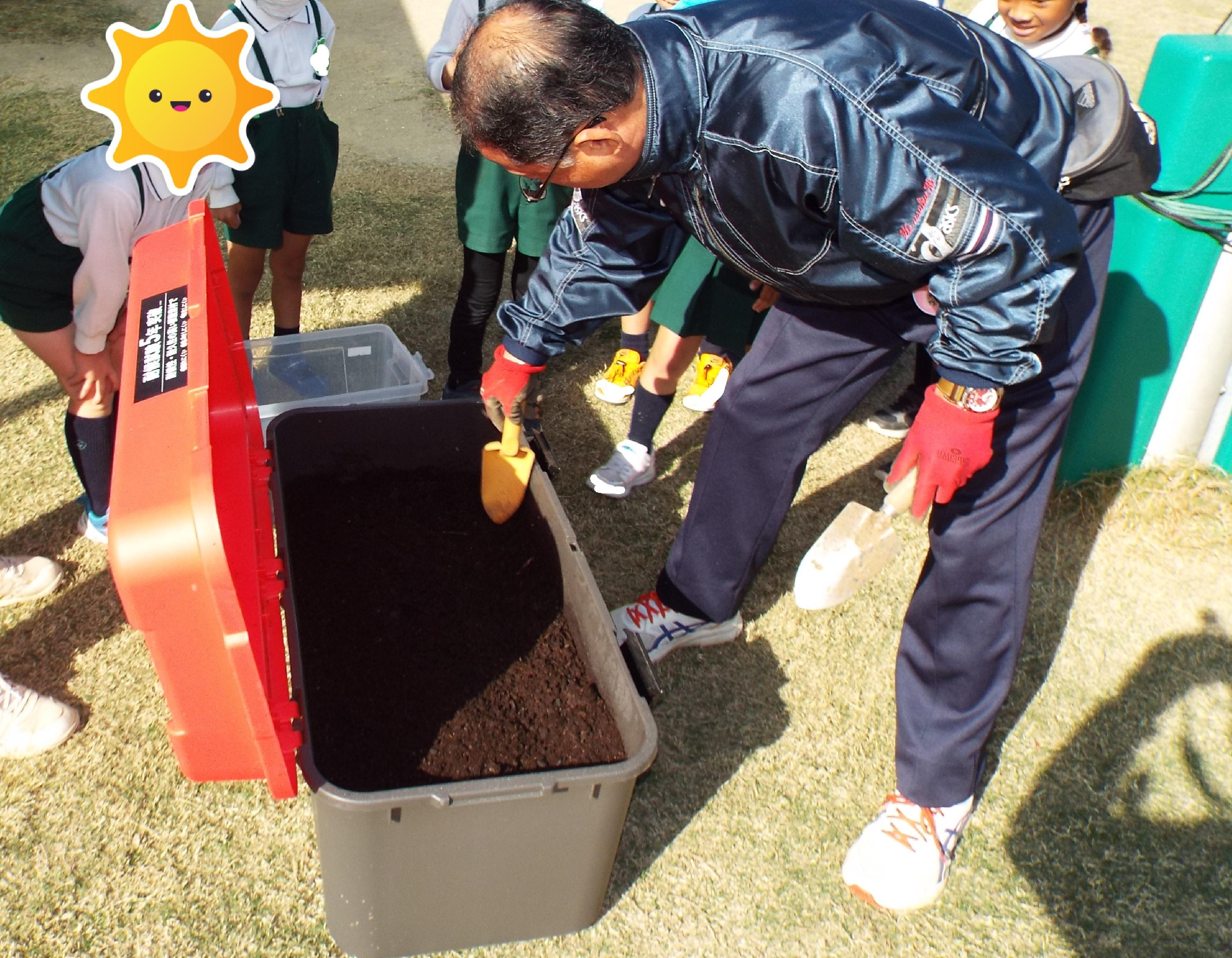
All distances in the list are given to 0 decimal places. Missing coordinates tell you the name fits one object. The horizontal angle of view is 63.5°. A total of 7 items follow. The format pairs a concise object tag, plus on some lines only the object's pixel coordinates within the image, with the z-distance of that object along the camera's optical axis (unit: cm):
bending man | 129
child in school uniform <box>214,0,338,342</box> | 254
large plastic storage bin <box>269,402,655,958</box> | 143
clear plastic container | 287
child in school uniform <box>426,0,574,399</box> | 275
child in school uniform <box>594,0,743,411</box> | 327
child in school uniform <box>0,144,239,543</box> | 197
